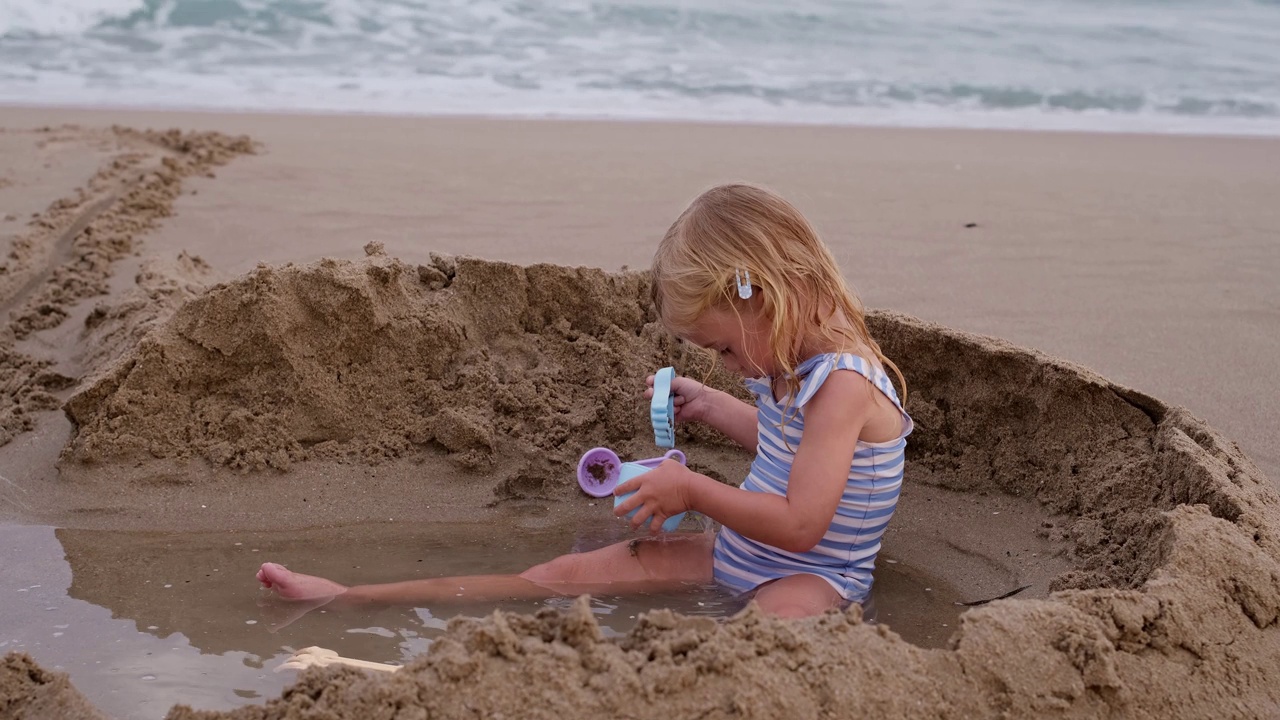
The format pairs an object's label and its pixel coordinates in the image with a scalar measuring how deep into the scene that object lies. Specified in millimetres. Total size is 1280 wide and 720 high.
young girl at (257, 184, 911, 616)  2326
